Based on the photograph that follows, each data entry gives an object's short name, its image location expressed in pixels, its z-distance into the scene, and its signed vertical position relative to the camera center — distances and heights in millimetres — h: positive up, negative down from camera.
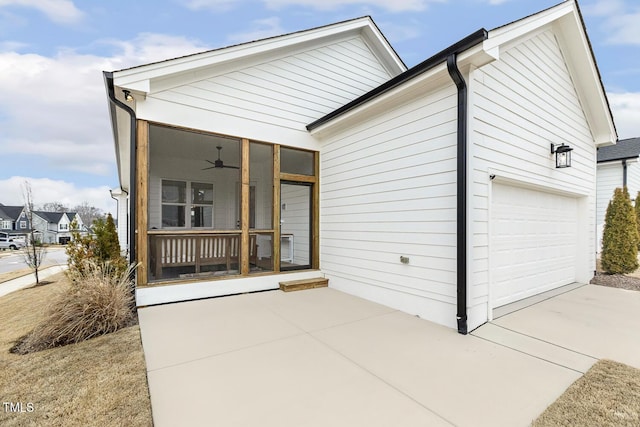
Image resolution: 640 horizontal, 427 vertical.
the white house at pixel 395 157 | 3771 +963
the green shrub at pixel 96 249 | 4867 -671
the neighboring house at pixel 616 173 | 11367 +1617
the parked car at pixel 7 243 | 28797 -2995
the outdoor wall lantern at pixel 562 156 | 5004 +1017
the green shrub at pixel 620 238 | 6875 -642
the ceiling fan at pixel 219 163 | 7817 +1387
